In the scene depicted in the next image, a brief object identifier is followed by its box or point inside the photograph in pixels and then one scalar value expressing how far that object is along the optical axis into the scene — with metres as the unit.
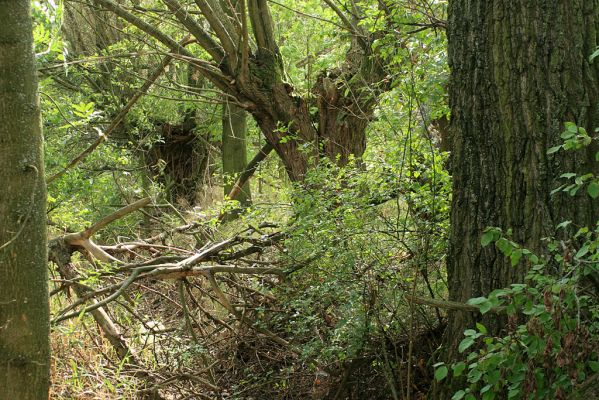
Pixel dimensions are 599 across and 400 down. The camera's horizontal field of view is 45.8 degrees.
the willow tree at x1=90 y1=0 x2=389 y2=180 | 8.31
